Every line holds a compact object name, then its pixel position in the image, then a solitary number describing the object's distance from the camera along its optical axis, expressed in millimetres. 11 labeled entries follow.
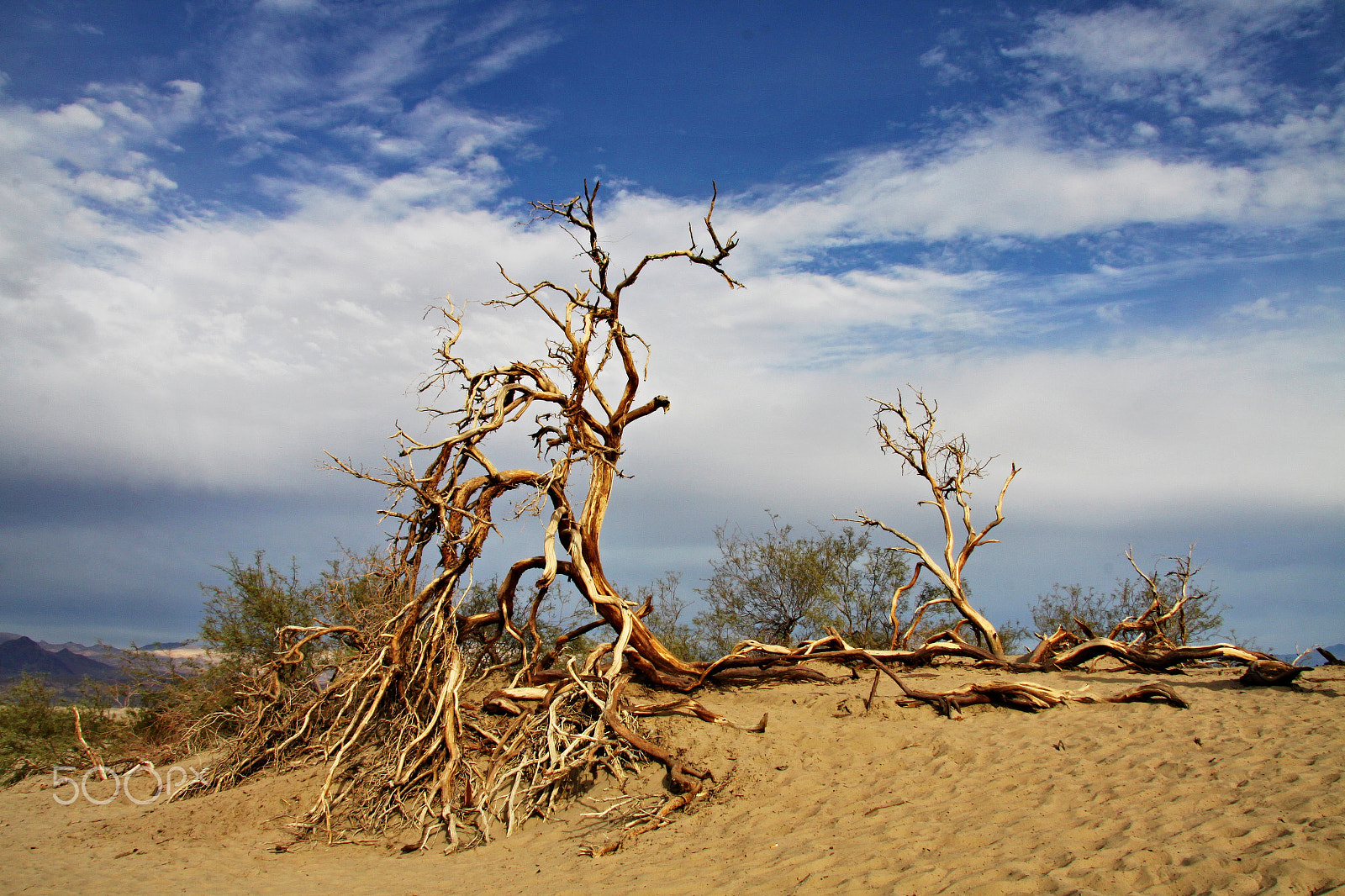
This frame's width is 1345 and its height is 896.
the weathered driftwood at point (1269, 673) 8039
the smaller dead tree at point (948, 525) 11688
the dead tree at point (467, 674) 7102
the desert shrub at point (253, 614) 13062
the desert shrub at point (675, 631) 14844
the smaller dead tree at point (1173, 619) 11281
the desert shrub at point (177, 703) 10953
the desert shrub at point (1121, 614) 15672
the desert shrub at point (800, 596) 15180
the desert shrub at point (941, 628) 14859
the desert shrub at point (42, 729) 12781
